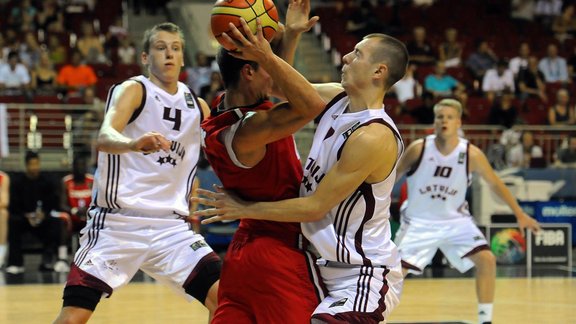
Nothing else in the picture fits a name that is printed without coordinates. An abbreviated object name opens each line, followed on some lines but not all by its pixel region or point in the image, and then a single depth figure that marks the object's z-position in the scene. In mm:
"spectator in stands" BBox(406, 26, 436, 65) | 16984
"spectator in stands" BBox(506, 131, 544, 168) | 13867
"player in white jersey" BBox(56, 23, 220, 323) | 5250
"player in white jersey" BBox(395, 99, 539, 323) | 7559
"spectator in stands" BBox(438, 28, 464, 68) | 17344
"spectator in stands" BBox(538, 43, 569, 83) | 17312
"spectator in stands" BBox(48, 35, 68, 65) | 15297
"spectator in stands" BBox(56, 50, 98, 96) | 14406
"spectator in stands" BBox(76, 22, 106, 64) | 15500
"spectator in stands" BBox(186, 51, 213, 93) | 14953
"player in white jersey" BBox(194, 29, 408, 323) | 3729
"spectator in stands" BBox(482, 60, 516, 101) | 16250
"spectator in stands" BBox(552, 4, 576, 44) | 19438
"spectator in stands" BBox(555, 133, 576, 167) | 13891
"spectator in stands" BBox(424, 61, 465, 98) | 15617
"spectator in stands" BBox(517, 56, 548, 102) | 16609
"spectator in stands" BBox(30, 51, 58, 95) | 14195
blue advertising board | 12852
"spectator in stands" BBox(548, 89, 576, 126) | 15242
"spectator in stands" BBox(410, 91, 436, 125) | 14539
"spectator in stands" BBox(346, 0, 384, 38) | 17750
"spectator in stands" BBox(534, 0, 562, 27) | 20031
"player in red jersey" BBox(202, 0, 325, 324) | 3758
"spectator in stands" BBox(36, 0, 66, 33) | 16188
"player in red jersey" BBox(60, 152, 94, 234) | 11555
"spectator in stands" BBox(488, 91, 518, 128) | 14891
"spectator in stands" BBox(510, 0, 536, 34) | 20672
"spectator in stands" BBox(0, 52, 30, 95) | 14078
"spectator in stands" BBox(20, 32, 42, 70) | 14766
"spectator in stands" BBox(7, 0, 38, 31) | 16078
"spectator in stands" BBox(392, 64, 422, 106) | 15531
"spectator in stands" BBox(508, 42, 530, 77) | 17205
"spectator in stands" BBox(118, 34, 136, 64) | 15750
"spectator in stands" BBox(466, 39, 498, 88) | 17016
